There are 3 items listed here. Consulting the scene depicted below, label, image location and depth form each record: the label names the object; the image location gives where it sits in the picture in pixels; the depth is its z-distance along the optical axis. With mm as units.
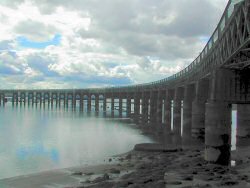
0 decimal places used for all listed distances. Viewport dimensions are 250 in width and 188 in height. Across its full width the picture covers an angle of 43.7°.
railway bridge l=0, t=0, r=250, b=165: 25555
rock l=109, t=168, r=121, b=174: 28056
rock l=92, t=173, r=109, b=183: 24957
